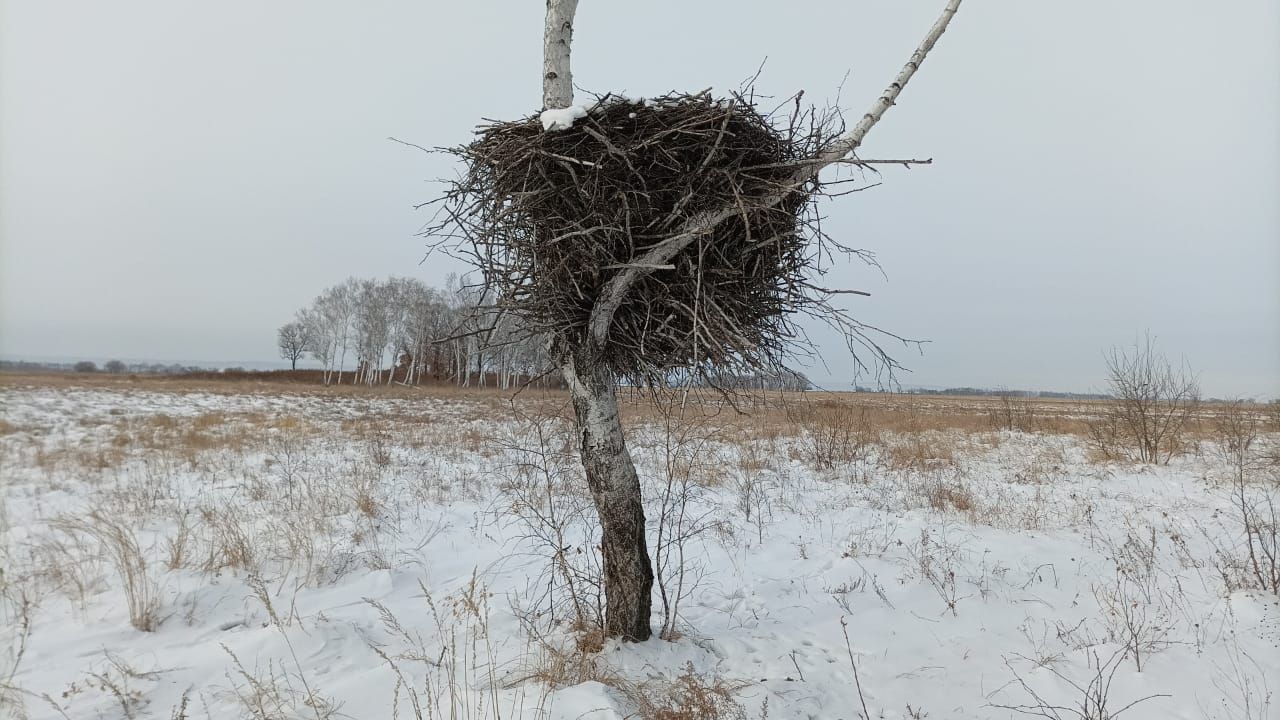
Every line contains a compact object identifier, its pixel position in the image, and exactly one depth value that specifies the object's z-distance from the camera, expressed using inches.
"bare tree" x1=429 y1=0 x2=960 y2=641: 88.4
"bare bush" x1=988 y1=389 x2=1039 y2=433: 642.2
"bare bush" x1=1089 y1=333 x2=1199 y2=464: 400.5
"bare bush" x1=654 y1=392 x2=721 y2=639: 118.4
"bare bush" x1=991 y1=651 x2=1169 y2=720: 95.8
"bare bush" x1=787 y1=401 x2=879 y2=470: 386.6
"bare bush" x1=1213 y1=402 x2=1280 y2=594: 151.3
